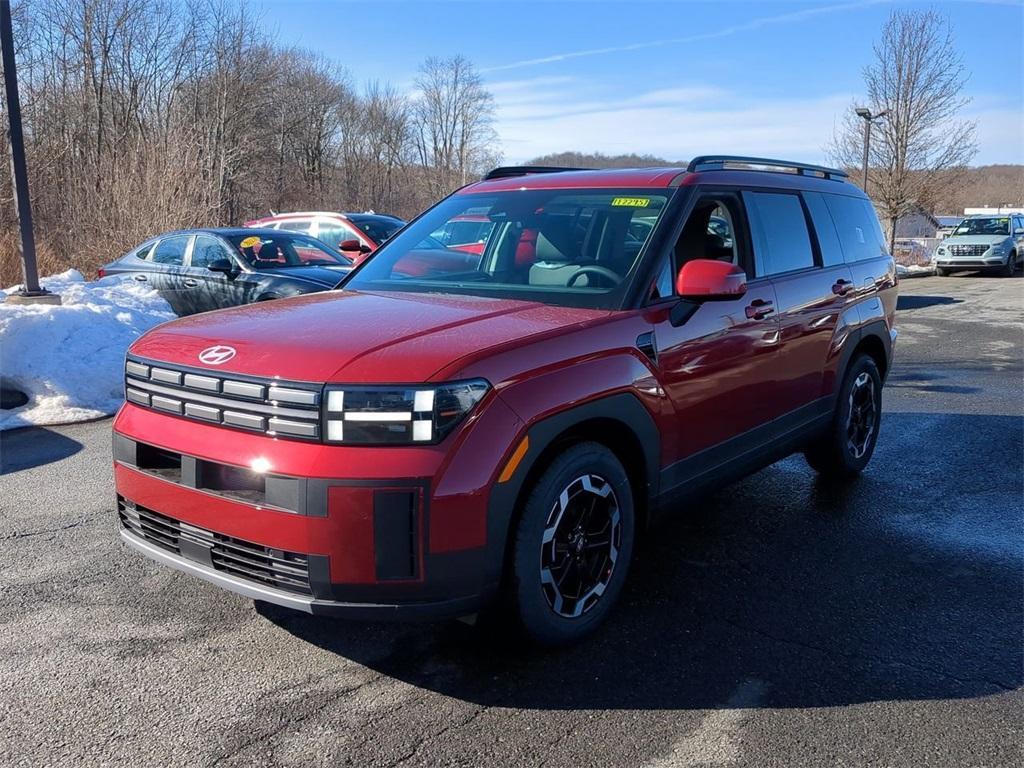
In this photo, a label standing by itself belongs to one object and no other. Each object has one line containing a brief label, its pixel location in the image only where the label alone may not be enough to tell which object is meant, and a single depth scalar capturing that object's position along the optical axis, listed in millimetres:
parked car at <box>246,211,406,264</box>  14766
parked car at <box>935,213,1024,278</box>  26750
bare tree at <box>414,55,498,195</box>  64312
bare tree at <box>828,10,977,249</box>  33844
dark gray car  10234
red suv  2812
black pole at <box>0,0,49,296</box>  9828
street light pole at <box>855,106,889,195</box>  27719
